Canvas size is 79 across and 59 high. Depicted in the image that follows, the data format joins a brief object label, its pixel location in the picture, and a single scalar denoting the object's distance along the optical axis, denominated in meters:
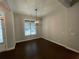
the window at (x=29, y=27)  3.76
